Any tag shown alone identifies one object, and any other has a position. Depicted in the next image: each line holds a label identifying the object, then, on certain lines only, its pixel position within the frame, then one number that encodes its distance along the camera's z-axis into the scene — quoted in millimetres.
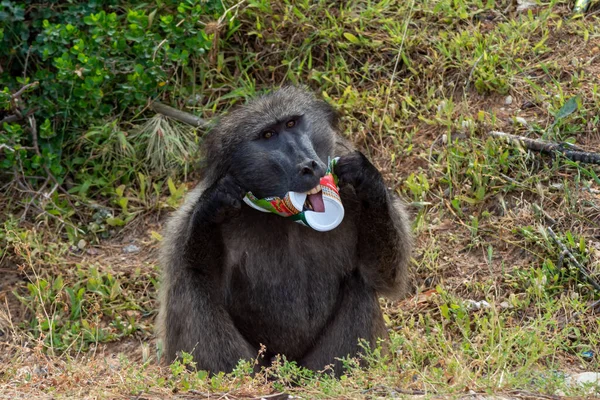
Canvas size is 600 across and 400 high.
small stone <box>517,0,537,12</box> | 13797
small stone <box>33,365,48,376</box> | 10006
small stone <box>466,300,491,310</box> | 11148
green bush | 12539
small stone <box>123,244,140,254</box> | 12875
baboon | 9375
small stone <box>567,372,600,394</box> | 8298
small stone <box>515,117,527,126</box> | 12461
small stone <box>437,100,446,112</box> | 13070
